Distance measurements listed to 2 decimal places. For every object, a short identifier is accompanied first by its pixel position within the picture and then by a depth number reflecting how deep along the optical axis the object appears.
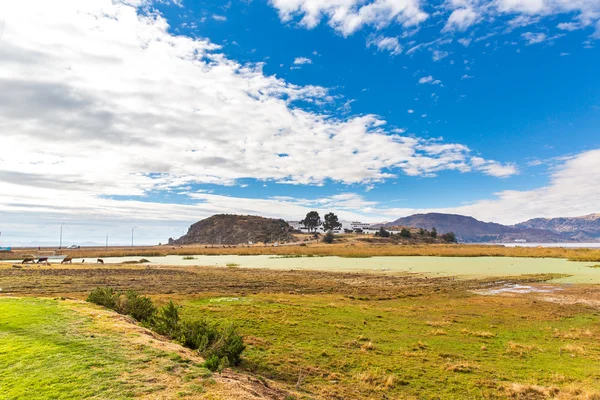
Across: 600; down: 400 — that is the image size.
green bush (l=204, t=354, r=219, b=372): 7.55
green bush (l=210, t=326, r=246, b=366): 9.55
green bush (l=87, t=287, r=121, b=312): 14.84
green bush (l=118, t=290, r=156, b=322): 14.06
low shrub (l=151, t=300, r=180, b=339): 11.60
